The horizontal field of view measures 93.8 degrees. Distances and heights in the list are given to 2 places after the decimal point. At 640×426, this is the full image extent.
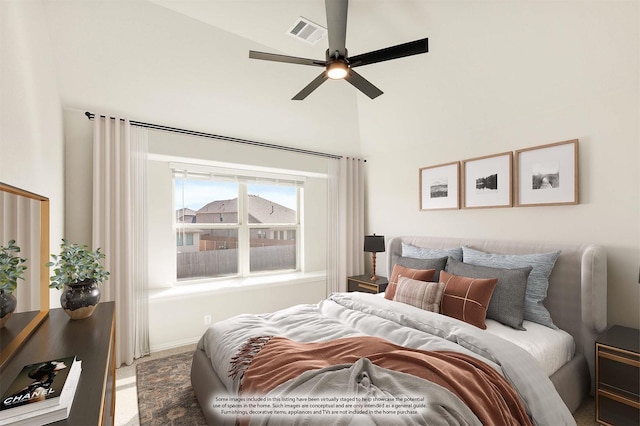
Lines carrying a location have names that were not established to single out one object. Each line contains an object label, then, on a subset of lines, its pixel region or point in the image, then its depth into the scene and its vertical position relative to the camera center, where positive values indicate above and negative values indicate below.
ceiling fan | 1.83 +1.07
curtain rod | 3.03 +0.92
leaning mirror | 1.18 -0.18
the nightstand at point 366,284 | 3.75 -0.91
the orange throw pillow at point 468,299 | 2.27 -0.68
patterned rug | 2.07 -1.40
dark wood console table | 0.94 -0.58
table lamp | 3.91 -0.39
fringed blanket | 1.28 -0.76
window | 3.79 -0.10
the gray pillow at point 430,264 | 2.93 -0.51
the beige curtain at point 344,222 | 4.39 -0.12
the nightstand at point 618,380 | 1.87 -1.09
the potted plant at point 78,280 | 1.71 -0.38
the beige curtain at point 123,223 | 2.86 -0.05
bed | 1.29 -0.78
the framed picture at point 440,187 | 3.40 +0.31
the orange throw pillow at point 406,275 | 2.78 -0.59
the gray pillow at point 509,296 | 2.27 -0.65
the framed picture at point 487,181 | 2.94 +0.32
